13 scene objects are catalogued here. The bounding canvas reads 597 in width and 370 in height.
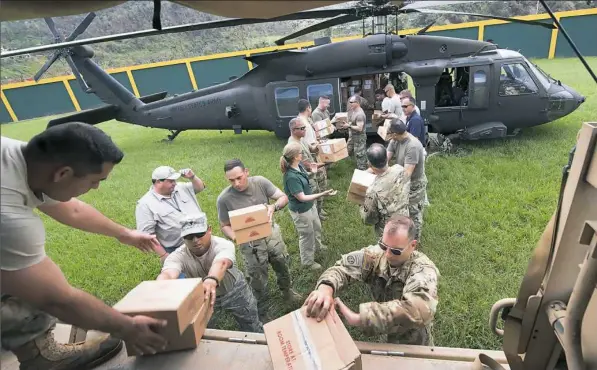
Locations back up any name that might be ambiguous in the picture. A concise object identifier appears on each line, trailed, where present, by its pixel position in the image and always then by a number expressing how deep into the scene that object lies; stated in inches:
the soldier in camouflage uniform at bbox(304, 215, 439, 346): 80.0
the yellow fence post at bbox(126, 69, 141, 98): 818.8
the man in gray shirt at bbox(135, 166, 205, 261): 138.7
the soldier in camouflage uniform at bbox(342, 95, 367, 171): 285.4
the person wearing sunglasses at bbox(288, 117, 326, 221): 197.2
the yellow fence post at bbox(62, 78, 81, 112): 768.0
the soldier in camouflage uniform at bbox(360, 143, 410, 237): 149.4
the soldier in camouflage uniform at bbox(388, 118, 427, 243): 177.0
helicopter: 308.2
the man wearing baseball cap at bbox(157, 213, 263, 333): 108.7
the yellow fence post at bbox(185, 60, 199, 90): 818.8
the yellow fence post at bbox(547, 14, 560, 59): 714.8
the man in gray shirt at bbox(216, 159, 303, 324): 145.0
